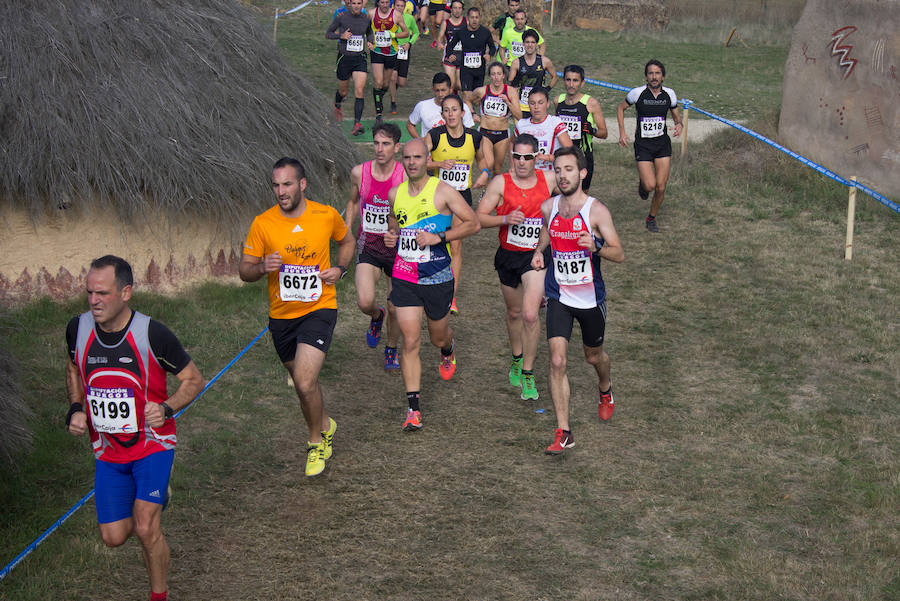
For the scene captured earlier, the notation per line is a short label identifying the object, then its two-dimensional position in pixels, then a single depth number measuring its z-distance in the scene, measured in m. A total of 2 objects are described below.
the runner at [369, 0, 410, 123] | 16.84
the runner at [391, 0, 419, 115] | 17.64
